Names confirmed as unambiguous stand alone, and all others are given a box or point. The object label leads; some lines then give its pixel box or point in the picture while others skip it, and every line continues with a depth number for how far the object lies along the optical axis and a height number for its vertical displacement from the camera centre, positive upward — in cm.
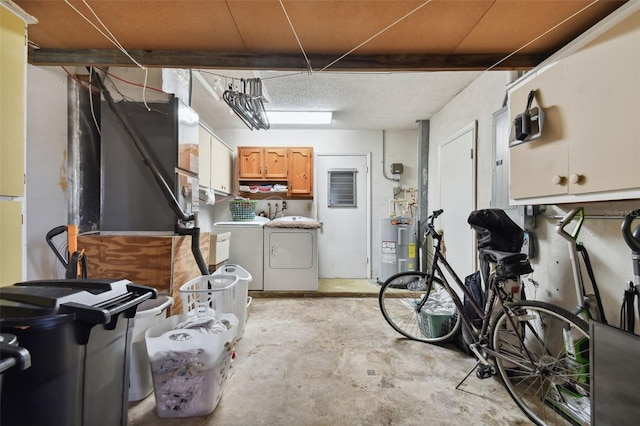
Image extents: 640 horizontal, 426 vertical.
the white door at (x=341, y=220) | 410 -13
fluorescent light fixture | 340 +133
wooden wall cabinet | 385 +70
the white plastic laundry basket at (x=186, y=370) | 130 -84
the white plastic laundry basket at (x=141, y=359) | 145 -88
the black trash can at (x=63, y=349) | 77 -48
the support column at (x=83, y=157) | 187 +41
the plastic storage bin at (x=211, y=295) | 168 -62
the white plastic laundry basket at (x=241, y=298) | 218 -77
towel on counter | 336 -17
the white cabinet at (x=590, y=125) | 98 +40
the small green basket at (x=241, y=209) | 353 +3
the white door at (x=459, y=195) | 263 +21
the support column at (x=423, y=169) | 370 +66
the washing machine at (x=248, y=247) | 337 -48
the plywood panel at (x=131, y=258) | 185 -35
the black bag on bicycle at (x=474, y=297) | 181 -61
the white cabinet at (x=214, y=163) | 287 +62
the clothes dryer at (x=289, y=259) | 338 -64
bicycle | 130 -79
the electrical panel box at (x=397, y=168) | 399 +71
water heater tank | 357 -50
